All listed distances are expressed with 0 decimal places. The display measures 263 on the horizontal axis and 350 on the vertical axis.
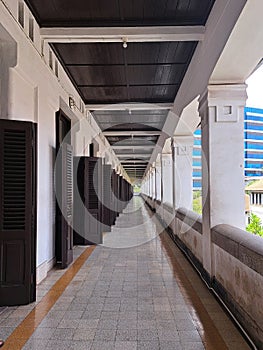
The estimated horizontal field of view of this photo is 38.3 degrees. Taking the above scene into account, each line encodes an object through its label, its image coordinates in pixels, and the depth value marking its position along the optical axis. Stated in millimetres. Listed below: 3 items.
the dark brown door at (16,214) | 4078
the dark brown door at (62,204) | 5984
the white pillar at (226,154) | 4750
